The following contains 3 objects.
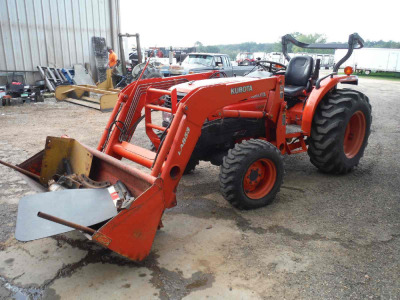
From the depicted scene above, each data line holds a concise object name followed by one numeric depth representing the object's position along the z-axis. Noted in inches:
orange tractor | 109.0
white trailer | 1123.9
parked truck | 501.0
